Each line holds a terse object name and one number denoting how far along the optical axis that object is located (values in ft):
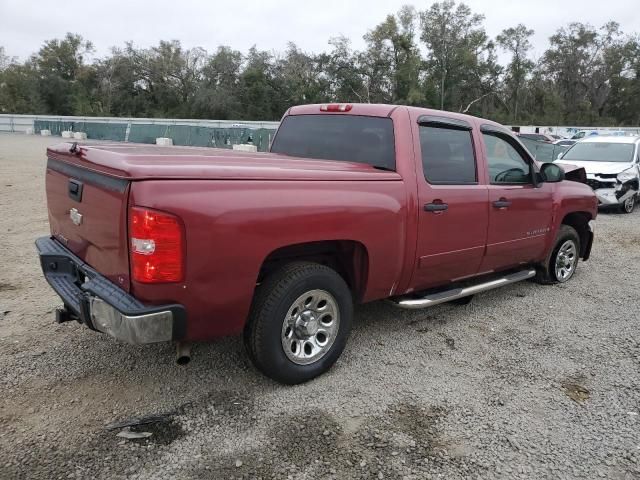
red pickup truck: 8.42
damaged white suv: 36.52
